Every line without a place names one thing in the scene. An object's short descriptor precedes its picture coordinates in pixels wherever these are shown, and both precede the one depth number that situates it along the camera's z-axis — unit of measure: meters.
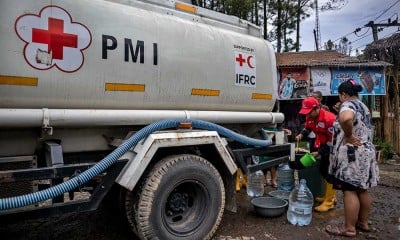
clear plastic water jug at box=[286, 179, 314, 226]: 4.45
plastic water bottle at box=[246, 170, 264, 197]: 5.70
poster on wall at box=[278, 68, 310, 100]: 12.45
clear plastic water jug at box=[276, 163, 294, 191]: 5.67
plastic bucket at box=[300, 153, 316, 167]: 4.79
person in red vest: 4.96
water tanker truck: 2.78
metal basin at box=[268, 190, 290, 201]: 5.27
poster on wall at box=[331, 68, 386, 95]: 12.05
